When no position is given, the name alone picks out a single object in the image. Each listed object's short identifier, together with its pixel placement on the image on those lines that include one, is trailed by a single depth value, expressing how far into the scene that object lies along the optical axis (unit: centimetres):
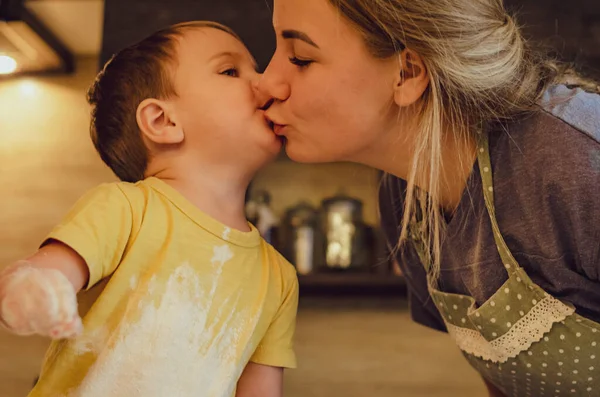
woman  88
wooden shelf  209
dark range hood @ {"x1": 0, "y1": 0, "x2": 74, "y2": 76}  177
